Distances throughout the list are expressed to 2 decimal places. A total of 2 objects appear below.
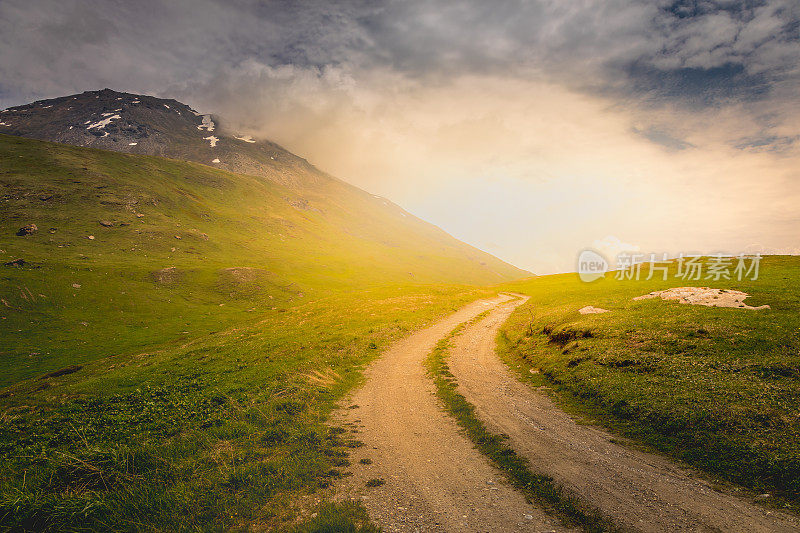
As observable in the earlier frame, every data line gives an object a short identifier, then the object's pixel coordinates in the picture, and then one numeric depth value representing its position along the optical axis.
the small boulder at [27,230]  100.68
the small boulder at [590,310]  33.02
